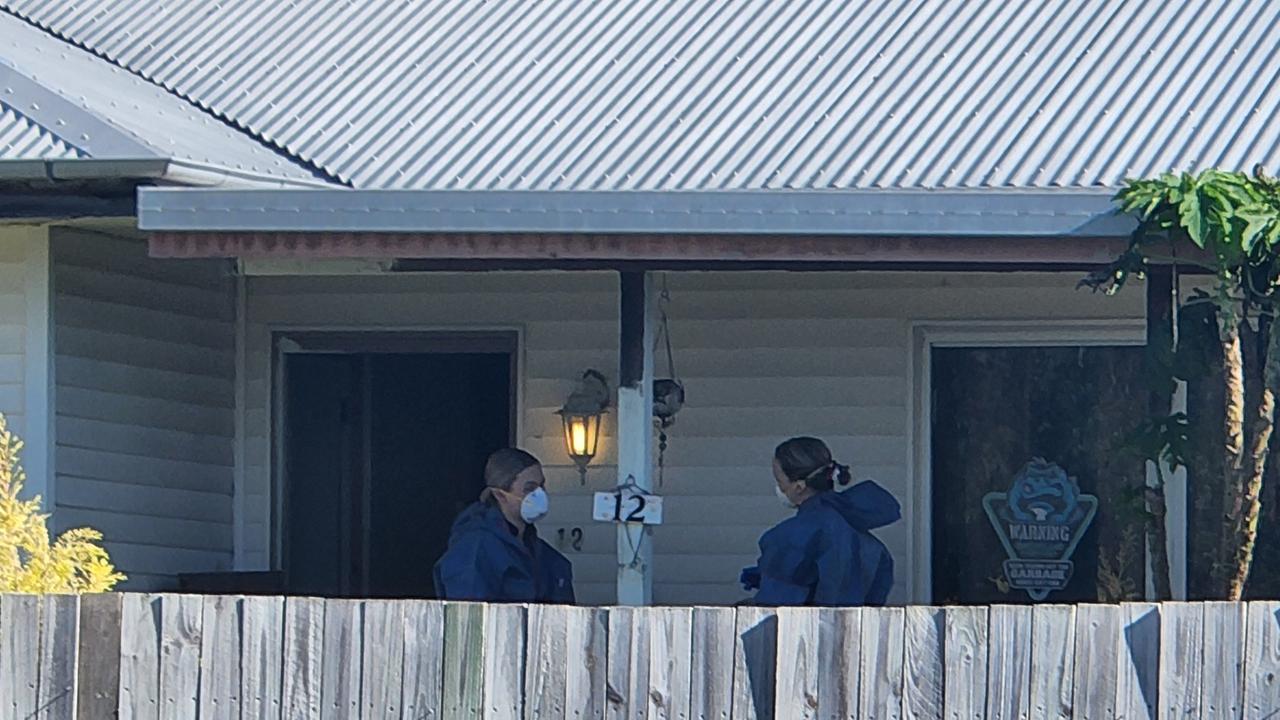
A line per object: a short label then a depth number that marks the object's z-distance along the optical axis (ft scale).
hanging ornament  63.82
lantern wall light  64.34
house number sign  56.90
